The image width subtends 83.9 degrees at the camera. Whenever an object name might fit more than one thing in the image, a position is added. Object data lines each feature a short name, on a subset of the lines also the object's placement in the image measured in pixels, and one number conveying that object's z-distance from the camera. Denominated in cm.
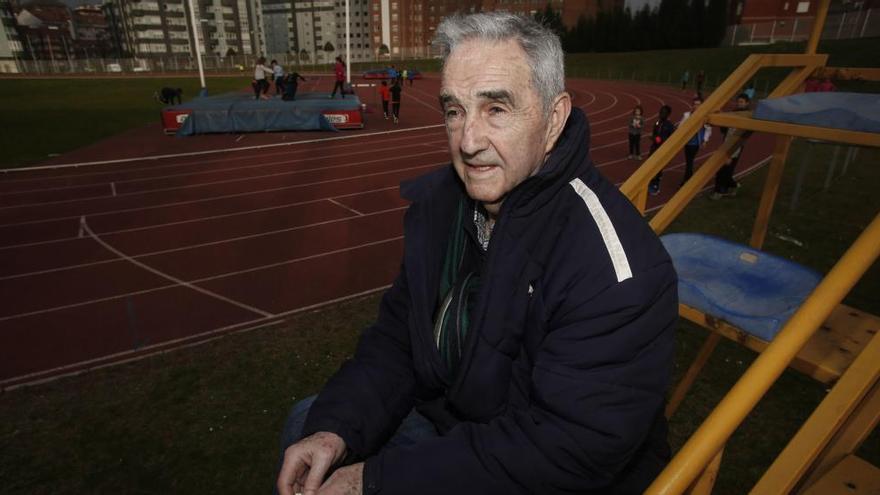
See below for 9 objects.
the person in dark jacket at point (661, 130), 944
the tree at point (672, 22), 4628
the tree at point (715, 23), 4469
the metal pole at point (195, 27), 2005
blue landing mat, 1642
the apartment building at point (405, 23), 9481
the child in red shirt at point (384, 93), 1970
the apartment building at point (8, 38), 8088
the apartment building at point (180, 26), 9325
